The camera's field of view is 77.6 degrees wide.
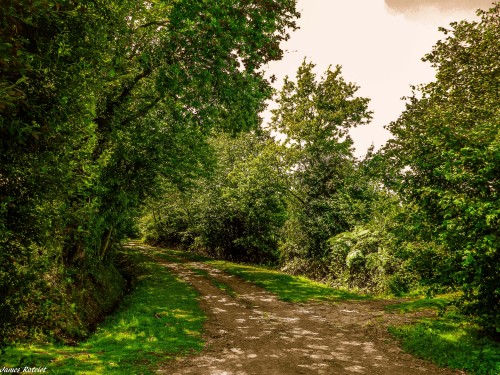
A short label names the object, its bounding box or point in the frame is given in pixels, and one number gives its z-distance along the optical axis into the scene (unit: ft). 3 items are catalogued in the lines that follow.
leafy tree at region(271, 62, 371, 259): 86.02
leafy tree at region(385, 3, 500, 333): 27.81
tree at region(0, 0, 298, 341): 17.37
